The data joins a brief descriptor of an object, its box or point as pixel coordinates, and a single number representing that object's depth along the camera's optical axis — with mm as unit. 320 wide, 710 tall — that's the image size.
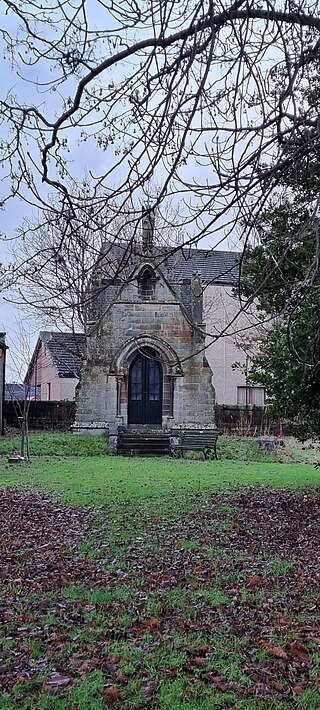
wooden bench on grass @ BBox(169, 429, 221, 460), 22750
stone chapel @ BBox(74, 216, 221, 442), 24672
